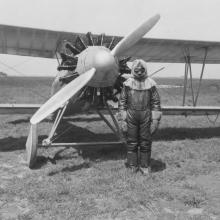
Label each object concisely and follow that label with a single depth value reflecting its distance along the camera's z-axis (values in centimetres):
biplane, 635
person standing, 605
